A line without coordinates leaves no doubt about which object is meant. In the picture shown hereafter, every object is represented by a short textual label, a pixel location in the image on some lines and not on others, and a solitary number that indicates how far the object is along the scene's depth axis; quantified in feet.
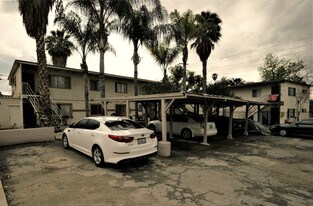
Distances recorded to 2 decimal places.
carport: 24.77
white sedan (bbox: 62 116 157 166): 18.26
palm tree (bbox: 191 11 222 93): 58.80
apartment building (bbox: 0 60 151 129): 49.57
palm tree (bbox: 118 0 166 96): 45.29
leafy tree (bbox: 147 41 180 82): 68.69
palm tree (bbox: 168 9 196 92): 51.48
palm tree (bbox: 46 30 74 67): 75.66
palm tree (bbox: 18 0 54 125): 34.60
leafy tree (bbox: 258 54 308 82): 113.98
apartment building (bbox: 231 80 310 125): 73.10
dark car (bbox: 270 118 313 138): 41.37
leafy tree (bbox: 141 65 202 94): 63.87
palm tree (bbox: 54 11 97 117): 47.17
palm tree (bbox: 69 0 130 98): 40.75
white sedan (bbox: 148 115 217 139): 36.35
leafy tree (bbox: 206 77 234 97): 68.08
